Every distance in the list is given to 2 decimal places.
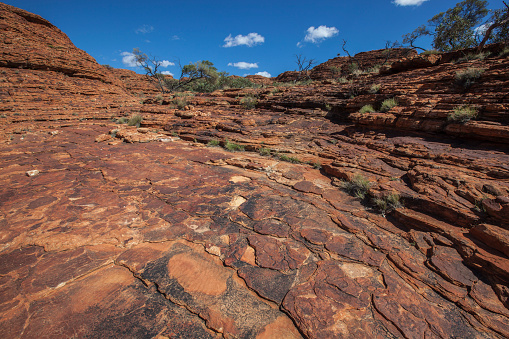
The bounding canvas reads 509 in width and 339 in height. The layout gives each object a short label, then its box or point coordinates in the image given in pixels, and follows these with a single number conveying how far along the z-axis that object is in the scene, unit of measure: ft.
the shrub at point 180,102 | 39.60
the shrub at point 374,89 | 28.27
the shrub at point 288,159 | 18.76
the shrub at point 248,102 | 38.70
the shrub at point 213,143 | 23.34
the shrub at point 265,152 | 20.45
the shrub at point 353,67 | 76.77
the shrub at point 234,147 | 22.00
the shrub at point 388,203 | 11.23
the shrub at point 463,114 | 16.56
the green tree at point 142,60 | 85.05
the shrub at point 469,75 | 20.60
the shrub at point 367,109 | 24.62
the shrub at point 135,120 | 30.27
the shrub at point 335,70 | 84.07
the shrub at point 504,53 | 25.27
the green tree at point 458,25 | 60.90
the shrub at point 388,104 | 23.12
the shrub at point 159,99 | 45.15
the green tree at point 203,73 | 89.30
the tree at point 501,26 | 43.92
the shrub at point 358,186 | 12.87
